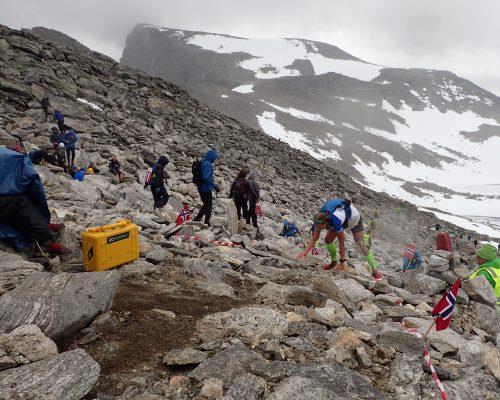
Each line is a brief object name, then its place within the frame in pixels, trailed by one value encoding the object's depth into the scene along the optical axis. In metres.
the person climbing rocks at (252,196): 11.80
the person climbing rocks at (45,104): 18.75
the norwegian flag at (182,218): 10.02
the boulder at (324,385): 3.31
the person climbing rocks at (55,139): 13.82
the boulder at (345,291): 5.96
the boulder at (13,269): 4.27
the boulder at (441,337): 4.70
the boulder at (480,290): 6.69
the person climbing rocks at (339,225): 8.30
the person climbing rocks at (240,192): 11.84
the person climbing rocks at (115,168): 14.37
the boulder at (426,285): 7.74
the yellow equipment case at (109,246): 5.54
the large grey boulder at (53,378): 2.96
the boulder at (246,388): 3.27
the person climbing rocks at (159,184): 11.45
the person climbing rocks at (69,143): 14.18
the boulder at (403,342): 4.47
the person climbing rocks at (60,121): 15.64
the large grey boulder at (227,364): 3.50
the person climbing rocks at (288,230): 13.42
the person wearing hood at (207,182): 10.53
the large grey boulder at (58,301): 3.75
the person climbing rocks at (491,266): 6.81
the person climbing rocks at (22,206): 5.26
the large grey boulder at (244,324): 4.32
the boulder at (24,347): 3.28
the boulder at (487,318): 6.20
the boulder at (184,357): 3.67
